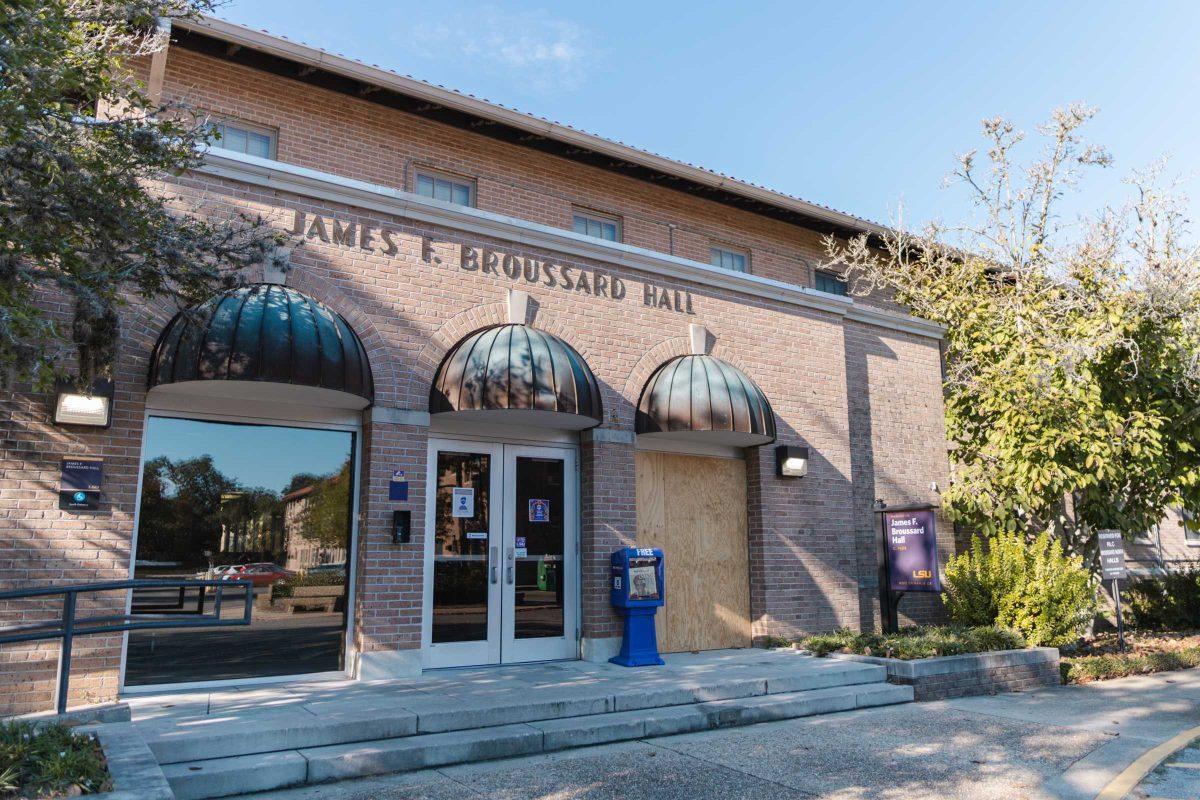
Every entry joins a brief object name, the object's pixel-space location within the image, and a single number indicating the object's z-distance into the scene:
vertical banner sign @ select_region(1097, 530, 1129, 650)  12.52
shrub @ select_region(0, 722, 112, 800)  4.22
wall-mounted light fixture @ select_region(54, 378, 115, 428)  7.40
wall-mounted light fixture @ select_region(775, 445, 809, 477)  12.00
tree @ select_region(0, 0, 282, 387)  5.42
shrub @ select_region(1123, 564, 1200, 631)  16.44
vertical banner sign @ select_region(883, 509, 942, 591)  10.84
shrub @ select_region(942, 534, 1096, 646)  11.08
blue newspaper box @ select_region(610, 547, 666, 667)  9.84
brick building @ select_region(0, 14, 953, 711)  7.84
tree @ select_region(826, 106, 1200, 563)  12.70
